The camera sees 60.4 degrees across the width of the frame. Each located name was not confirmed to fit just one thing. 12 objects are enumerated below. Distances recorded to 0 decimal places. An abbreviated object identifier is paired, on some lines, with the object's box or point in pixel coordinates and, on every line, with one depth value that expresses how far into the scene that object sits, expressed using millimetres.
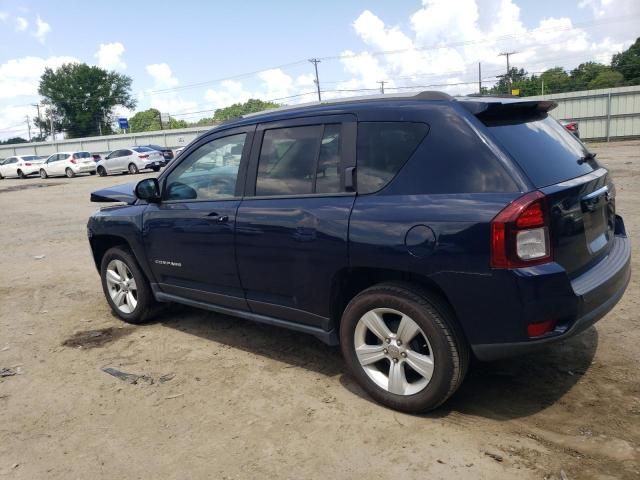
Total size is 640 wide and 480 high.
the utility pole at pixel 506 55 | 73231
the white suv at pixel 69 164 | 32156
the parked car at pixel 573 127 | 21347
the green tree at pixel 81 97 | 91312
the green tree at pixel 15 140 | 115850
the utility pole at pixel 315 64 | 75125
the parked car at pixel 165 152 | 30375
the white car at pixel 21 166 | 35594
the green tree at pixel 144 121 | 131550
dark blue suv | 2893
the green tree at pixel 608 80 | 77625
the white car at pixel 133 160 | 29438
